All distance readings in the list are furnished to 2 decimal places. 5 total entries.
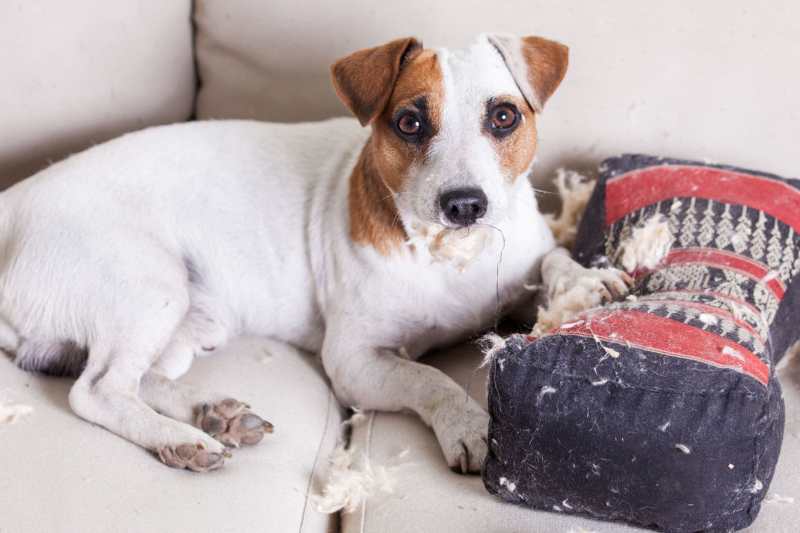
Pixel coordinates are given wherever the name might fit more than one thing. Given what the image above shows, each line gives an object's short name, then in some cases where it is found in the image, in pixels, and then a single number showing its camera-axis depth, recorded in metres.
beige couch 0.89
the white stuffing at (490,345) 0.88
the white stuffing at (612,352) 0.86
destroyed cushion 0.84
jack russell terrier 0.97
